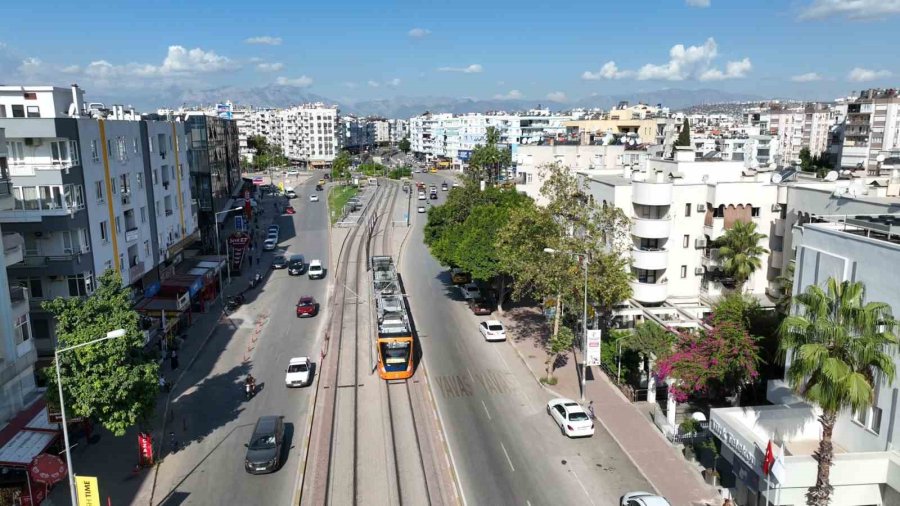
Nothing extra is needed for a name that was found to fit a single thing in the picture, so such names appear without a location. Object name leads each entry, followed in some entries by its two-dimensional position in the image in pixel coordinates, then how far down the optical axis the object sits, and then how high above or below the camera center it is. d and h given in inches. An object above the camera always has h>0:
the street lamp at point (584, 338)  1304.4 -428.8
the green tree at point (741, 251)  1487.5 -273.8
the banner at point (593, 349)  1266.0 -422.2
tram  1412.4 -446.0
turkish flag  773.3 -392.4
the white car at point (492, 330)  1702.8 -516.4
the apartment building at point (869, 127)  3789.4 +37.7
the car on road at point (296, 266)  2508.6 -502.4
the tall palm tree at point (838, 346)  685.9 -233.0
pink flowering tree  1058.7 -381.9
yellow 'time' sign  804.0 -441.5
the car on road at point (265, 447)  1034.1 -509.4
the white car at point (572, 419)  1143.6 -510.2
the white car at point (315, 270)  2448.3 -505.6
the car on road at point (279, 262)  2630.4 -513.7
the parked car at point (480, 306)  1947.6 -522.1
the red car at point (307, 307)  1945.1 -513.5
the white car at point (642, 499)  868.0 -495.0
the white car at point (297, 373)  1402.6 -516.6
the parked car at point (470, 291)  2071.9 -502.8
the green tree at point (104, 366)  948.0 -343.0
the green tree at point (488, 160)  4234.7 -163.3
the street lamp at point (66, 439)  754.8 -354.6
